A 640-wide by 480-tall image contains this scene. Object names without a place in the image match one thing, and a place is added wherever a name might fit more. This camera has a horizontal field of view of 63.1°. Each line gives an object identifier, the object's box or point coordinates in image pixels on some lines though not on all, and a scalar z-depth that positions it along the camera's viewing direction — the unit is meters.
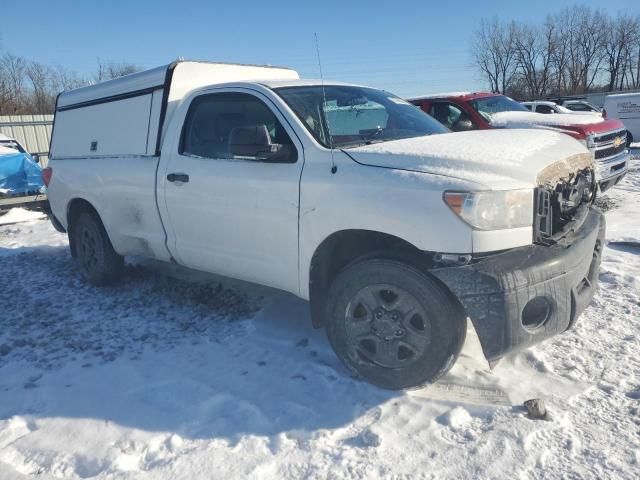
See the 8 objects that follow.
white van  18.70
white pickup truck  2.72
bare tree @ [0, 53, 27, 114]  32.97
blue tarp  10.66
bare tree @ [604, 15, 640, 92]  56.74
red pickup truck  7.97
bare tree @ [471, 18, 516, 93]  62.34
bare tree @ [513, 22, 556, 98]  59.69
